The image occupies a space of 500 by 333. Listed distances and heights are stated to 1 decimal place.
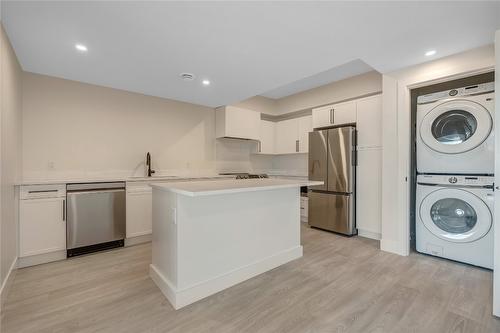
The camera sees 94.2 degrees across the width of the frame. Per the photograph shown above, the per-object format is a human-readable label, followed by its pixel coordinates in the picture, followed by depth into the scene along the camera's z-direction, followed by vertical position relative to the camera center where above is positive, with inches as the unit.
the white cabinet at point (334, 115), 147.8 +34.7
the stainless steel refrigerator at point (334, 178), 143.7 -7.9
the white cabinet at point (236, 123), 177.5 +34.2
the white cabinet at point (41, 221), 100.7 -24.9
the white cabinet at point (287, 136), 192.5 +25.5
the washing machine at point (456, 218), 95.8 -22.8
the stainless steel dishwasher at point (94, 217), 111.5 -25.8
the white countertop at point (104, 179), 102.7 -7.4
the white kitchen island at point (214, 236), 74.2 -25.9
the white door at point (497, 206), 67.5 -11.5
